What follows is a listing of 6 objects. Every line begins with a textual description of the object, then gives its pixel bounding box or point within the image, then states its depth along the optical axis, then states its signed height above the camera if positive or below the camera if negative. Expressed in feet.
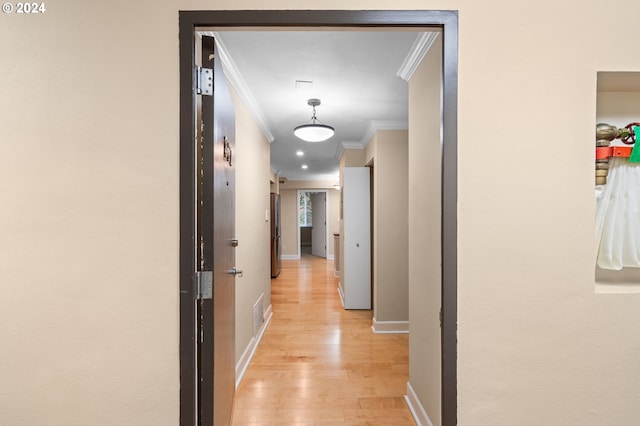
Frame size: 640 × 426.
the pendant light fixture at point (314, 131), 9.95 +2.68
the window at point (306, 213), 42.32 +0.08
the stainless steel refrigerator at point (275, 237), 22.38 -1.75
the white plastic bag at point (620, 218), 4.04 -0.05
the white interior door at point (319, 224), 33.78 -1.21
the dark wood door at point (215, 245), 3.91 -0.43
